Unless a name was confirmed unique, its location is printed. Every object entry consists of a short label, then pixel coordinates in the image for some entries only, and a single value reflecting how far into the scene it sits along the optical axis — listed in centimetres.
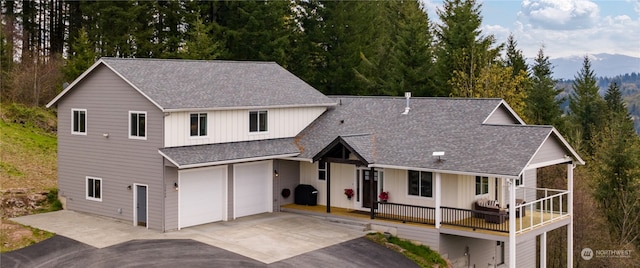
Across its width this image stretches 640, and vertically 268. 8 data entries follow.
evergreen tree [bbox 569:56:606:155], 6606
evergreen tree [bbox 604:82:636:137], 6523
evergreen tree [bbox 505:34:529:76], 5444
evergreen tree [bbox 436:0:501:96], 4138
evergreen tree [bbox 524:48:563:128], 5184
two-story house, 2264
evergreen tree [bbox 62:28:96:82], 3841
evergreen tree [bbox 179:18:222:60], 4244
